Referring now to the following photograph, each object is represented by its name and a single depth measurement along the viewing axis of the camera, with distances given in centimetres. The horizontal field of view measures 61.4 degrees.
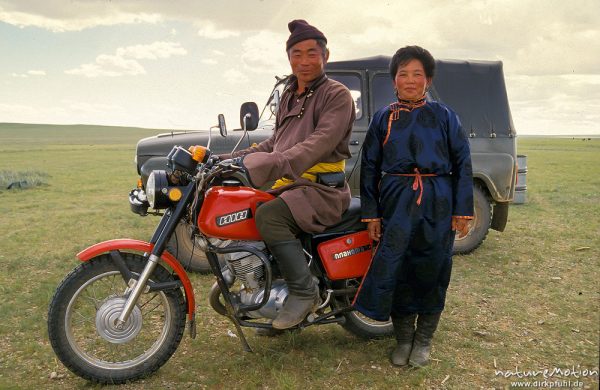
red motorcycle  292
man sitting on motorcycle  289
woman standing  313
